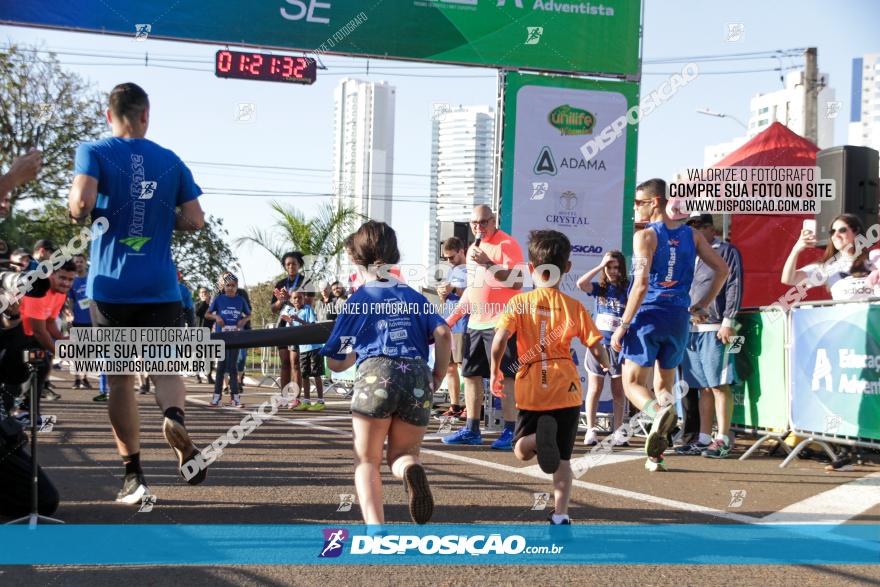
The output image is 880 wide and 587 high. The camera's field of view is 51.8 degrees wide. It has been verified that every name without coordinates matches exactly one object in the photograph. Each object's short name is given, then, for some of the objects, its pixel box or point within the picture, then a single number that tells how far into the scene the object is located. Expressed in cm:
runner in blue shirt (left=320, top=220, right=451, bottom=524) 414
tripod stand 449
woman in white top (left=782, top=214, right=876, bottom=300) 816
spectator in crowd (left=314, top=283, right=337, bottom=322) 1447
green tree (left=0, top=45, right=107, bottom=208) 2727
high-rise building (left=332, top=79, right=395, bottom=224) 8344
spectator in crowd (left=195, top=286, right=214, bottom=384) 1701
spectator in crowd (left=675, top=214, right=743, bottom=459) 874
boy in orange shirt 496
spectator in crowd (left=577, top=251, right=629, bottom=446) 938
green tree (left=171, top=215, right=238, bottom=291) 3647
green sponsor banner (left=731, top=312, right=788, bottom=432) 877
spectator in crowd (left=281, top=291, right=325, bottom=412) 1387
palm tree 2347
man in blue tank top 699
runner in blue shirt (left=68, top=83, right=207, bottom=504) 492
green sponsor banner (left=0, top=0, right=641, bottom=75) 1284
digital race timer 1281
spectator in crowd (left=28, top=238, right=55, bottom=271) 719
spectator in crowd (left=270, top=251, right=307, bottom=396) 1363
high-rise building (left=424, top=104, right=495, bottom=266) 7519
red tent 1396
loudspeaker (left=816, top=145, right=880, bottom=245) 1011
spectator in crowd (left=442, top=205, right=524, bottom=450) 875
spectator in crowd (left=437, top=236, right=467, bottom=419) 1064
